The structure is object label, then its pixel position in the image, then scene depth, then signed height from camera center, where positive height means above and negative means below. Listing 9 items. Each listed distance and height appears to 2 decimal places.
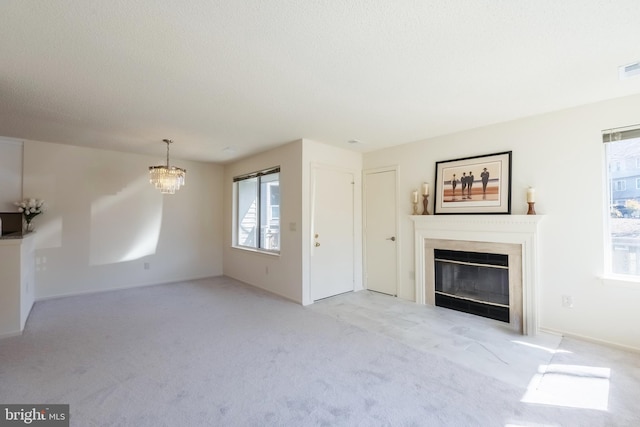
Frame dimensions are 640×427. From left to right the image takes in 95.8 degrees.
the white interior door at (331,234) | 4.45 -0.26
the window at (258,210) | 5.16 +0.16
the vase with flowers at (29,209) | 4.18 +0.15
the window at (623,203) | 2.82 +0.14
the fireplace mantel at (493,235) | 3.25 -0.22
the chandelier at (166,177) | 4.15 +0.60
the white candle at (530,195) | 3.25 +0.25
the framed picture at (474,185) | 3.53 +0.42
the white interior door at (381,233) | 4.68 -0.25
